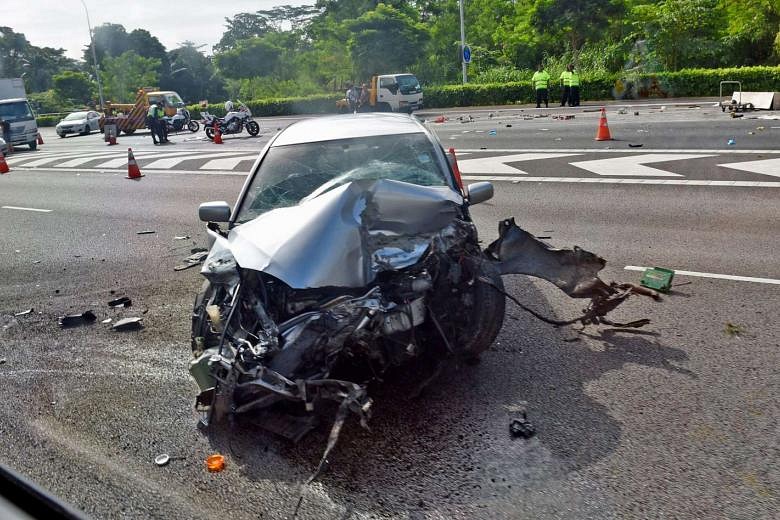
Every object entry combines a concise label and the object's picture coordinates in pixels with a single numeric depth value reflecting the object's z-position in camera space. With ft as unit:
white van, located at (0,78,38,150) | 104.73
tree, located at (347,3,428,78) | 172.96
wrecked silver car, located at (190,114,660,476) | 13.33
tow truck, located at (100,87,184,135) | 125.80
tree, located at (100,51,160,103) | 253.65
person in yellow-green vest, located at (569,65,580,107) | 96.99
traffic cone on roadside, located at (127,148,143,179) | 59.67
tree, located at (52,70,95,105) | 265.13
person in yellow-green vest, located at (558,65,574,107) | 96.86
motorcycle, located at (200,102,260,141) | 92.63
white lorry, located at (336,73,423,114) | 118.62
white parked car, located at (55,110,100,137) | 139.03
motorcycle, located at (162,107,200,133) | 117.80
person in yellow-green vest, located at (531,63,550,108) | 99.45
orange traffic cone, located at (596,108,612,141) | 55.42
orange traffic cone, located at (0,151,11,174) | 75.93
